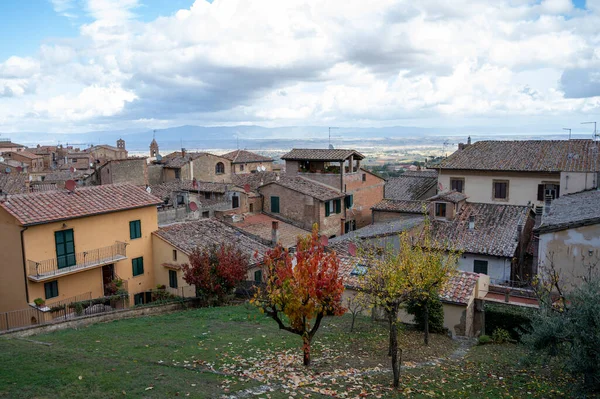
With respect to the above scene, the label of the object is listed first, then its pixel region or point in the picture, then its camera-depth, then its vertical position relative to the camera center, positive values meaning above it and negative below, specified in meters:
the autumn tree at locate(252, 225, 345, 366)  12.30 -3.72
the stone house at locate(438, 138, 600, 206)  36.41 -2.43
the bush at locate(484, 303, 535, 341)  19.94 -7.60
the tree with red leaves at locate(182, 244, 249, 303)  23.15 -6.12
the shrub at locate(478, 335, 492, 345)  18.84 -7.99
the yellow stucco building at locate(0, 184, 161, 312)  23.02 -4.82
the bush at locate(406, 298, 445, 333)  19.14 -7.09
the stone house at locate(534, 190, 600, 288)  21.14 -4.84
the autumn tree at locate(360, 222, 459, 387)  13.59 -4.06
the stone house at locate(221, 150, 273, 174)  71.12 -2.14
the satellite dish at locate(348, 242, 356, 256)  25.83 -5.76
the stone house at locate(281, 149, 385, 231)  41.44 -2.58
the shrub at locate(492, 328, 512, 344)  19.30 -8.07
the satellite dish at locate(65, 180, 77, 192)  26.61 -1.84
